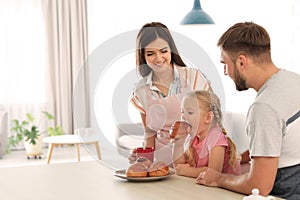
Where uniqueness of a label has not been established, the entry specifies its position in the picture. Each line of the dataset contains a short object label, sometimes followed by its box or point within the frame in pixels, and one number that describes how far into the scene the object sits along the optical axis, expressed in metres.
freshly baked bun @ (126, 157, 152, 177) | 1.99
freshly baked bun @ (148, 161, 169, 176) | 1.99
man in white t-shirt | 1.76
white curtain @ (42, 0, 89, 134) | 7.89
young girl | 2.06
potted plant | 7.09
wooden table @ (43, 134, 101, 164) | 6.12
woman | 1.87
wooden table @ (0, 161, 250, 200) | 1.78
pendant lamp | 5.10
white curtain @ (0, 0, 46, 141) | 7.69
